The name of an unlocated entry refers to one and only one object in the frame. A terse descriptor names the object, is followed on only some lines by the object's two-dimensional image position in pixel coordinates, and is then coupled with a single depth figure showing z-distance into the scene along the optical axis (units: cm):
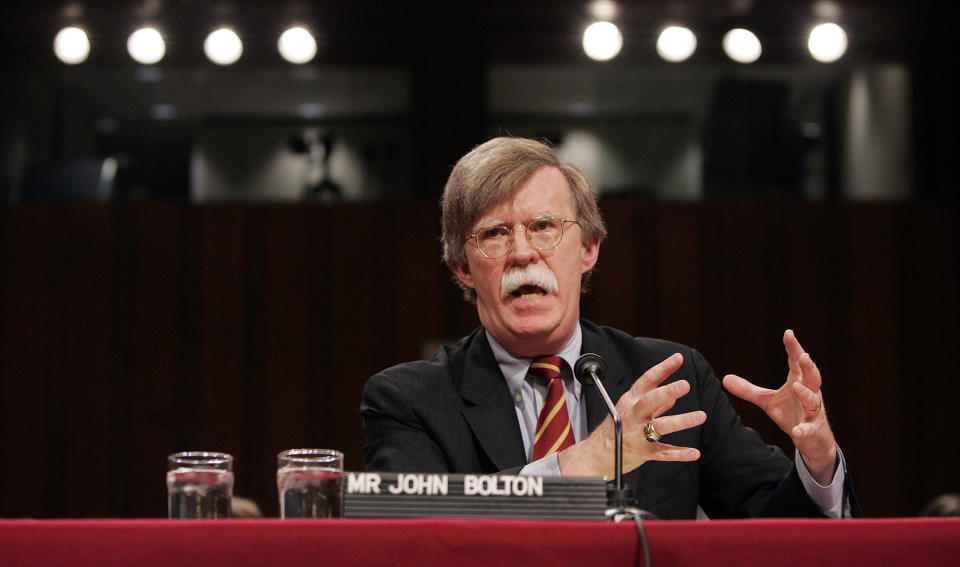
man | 367
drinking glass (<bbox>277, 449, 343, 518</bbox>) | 251
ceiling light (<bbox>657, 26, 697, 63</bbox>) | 965
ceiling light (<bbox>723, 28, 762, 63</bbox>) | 963
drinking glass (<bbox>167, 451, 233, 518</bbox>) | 243
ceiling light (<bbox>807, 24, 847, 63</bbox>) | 958
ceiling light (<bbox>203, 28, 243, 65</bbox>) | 968
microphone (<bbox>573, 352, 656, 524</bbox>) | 248
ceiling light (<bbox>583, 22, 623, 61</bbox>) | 961
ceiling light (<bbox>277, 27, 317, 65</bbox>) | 966
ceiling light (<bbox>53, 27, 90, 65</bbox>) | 966
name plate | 226
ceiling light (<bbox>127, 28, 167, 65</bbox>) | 968
